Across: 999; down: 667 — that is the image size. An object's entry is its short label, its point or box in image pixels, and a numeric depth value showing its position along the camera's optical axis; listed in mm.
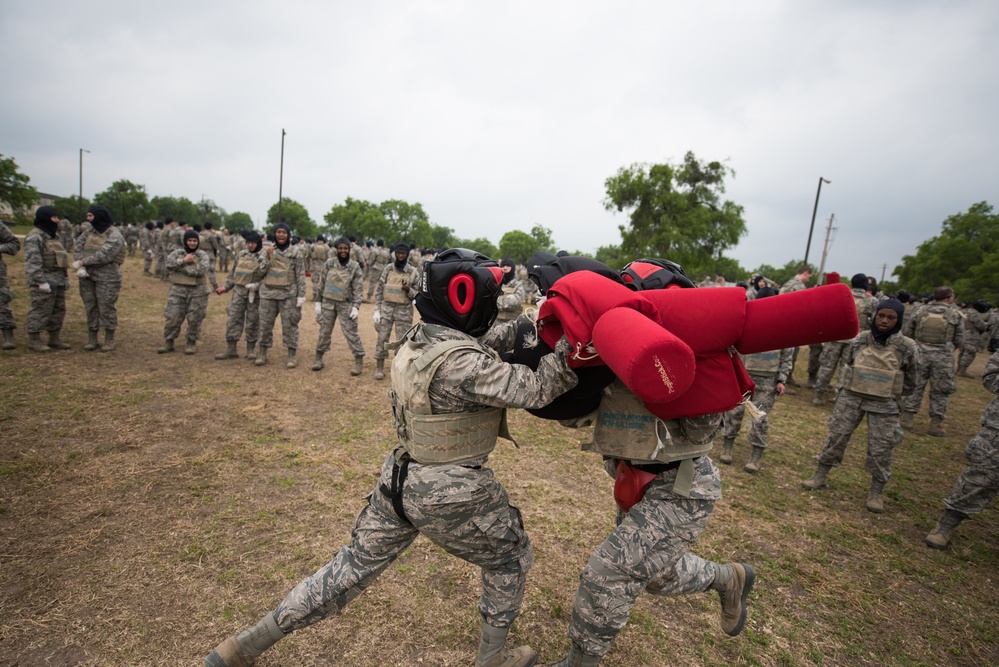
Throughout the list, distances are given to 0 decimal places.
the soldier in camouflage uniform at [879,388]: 5266
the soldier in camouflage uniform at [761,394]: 6137
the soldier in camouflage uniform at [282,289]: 8711
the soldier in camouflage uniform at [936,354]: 8641
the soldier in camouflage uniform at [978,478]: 4422
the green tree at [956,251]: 32969
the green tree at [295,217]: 80562
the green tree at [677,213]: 33312
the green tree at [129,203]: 62797
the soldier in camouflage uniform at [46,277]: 7840
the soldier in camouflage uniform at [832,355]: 9711
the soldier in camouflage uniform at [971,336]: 14727
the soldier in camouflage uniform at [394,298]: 8797
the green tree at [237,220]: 108875
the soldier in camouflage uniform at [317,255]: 14172
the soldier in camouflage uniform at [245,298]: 8766
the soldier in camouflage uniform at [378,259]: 19875
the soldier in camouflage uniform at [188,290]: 8695
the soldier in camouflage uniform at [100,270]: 8227
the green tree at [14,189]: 37125
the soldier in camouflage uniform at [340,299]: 8953
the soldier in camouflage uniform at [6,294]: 7762
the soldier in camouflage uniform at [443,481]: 2285
